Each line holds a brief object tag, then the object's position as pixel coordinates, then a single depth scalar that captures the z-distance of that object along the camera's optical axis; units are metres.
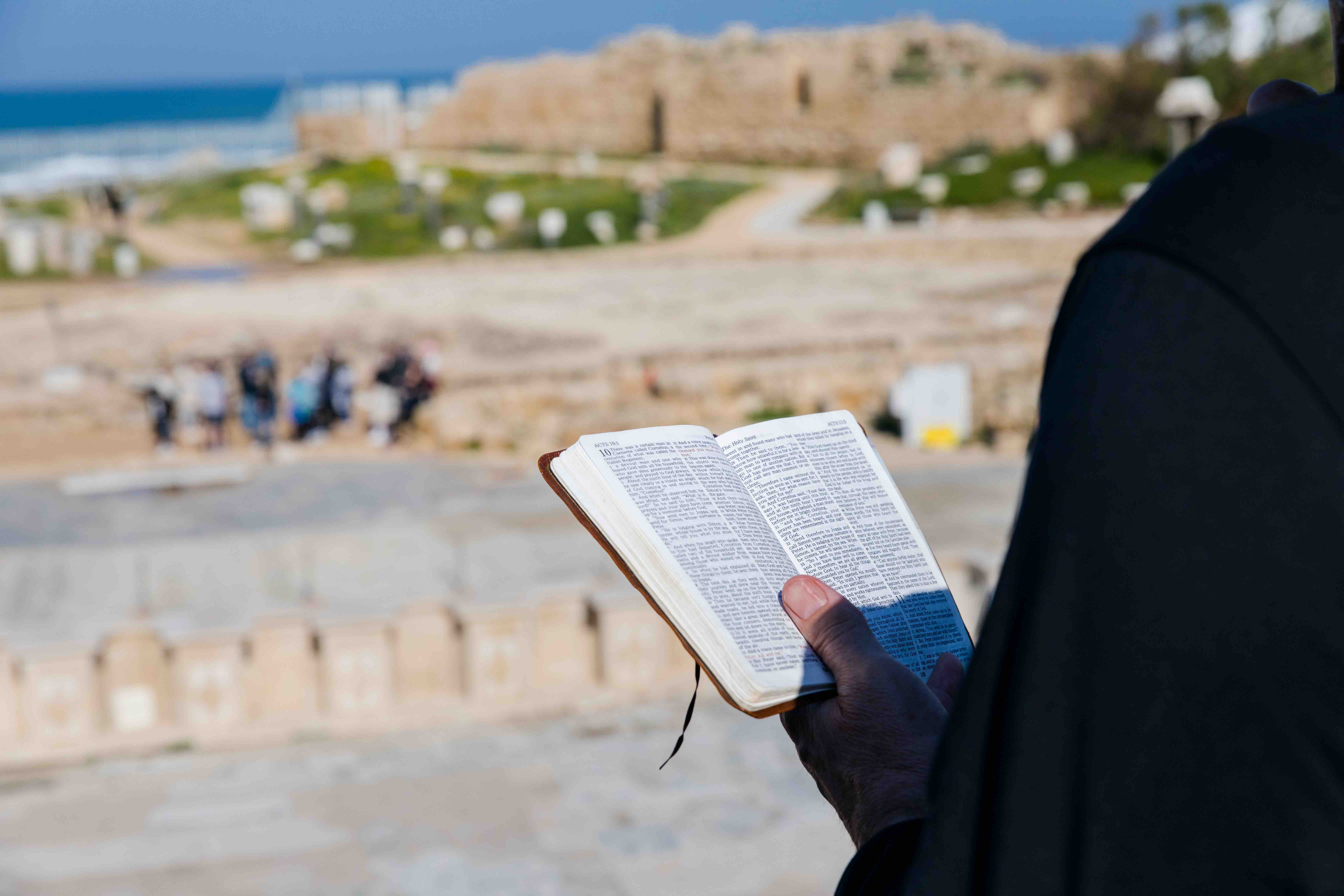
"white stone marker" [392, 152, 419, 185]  33.47
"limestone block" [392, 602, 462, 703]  7.34
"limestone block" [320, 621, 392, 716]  7.25
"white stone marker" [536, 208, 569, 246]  28.03
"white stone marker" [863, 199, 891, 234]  27.78
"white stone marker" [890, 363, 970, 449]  14.42
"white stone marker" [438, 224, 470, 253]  28.44
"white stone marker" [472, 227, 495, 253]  28.39
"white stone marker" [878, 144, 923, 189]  32.62
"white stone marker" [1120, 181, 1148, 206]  25.92
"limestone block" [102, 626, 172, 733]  7.09
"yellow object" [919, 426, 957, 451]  14.27
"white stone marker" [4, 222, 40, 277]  26.16
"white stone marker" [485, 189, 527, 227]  29.81
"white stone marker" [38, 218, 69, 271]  27.00
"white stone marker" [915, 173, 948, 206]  29.61
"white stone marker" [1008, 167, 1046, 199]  28.95
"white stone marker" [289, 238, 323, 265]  27.66
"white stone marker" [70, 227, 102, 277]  26.84
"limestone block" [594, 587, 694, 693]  7.48
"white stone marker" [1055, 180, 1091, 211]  27.53
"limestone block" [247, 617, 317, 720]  7.20
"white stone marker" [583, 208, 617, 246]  28.70
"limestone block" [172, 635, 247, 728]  7.13
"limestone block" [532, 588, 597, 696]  7.51
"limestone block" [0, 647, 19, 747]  6.95
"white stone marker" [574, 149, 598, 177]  37.84
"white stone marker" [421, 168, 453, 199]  30.34
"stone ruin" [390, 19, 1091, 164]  38.94
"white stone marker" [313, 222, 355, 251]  28.81
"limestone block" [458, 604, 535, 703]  7.38
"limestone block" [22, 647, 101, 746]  6.99
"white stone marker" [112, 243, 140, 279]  26.84
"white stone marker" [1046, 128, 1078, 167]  31.30
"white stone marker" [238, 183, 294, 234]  31.91
